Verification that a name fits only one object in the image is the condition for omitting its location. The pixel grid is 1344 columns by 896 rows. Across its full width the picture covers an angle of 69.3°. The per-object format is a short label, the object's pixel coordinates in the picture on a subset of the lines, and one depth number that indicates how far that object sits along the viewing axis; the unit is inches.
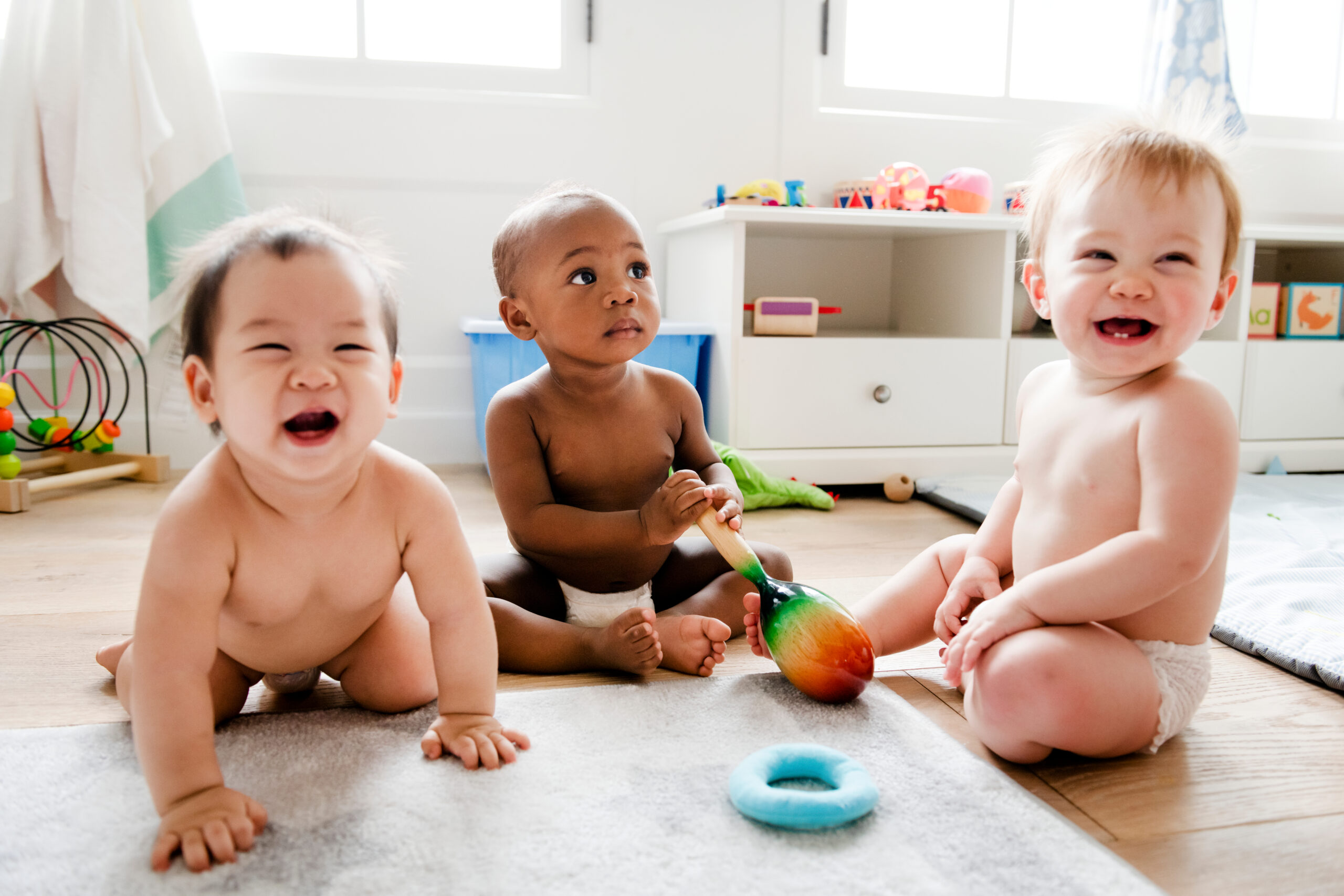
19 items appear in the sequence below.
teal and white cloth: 65.7
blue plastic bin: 63.1
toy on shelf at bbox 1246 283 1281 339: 77.5
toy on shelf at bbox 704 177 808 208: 68.5
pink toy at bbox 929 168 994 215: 72.4
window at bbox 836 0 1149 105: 84.7
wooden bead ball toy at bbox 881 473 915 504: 65.9
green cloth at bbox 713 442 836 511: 61.8
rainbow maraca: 30.5
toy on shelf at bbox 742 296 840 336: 66.8
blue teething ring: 23.0
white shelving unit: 65.8
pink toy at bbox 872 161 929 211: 72.8
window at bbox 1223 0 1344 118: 92.0
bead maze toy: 66.9
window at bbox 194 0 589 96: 73.7
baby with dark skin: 34.0
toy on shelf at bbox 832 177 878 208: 76.3
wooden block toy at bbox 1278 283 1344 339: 77.3
